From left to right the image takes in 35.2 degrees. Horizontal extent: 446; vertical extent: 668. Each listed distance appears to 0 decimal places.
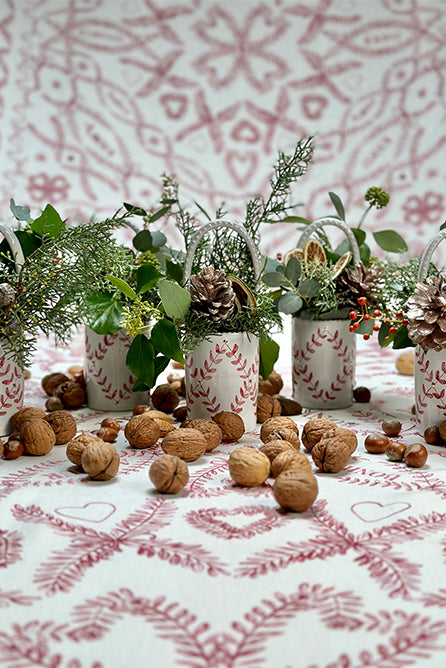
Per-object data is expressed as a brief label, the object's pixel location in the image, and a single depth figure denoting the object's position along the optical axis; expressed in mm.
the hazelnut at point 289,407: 1336
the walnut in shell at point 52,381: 1491
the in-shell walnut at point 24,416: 1156
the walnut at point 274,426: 1126
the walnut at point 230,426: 1154
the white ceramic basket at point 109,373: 1353
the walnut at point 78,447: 1013
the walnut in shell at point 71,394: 1383
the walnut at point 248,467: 944
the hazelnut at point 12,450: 1062
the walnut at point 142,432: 1117
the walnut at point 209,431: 1099
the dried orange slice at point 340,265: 1332
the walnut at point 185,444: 1042
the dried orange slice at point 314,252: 1351
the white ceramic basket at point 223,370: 1192
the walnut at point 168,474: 917
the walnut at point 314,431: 1094
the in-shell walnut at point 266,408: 1291
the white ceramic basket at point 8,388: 1143
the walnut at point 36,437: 1077
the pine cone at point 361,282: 1329
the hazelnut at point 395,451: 1063
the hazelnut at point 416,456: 1027
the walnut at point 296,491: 853
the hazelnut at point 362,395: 1432
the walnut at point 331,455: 1000
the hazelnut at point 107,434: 1147
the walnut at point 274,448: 1020
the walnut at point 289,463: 958
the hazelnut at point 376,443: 1106
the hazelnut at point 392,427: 1189
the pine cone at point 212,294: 1151
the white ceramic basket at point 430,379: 1127
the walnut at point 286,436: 1091
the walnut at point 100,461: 961
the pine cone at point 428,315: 1084
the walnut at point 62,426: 1149
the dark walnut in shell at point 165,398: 1367
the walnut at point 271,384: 1436
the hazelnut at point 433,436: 1136
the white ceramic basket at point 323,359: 1363
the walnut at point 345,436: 1041
